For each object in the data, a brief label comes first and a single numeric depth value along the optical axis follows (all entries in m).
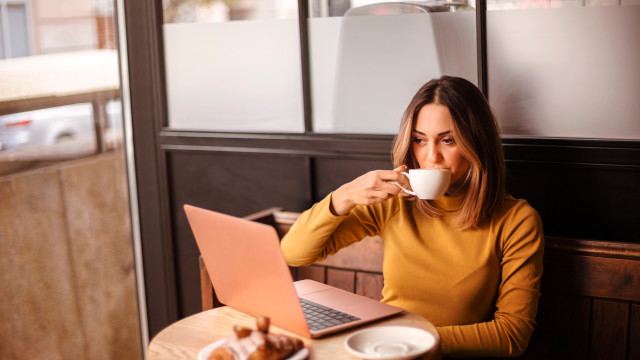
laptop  1.25
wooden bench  1.69
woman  1.55
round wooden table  1.24
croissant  1.14
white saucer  1.14
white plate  1.19
